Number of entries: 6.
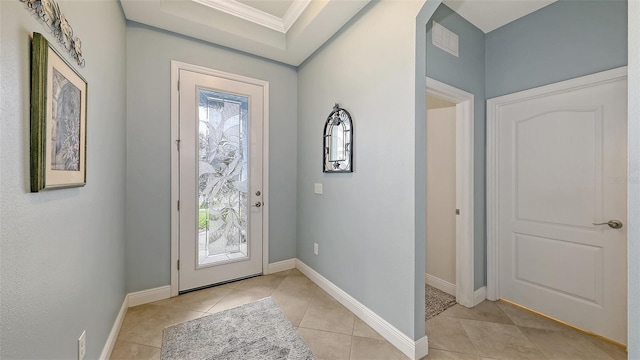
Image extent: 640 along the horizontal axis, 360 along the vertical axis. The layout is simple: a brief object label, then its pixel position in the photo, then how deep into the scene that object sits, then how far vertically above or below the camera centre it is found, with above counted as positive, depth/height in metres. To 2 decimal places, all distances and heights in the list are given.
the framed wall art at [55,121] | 0.79 +0.24
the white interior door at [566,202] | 1.78 -0.18
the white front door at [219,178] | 2.42 +0.02
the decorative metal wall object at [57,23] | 0.80 +0.60
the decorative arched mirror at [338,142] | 2.18 +0.38
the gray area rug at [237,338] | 1.61 -1.17
